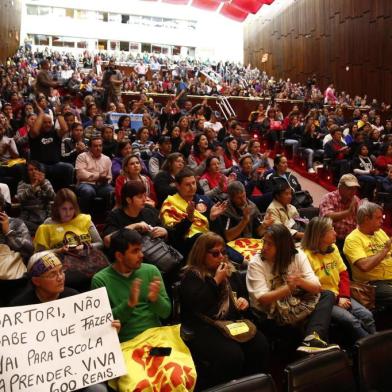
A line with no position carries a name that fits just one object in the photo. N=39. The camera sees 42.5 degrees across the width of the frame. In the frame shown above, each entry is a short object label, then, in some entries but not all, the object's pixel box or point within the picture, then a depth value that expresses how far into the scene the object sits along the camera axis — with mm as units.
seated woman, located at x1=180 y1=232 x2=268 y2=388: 2445
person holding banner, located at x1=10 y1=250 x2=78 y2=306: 2273
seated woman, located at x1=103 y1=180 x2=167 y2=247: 3109
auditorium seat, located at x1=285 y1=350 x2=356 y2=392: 1958
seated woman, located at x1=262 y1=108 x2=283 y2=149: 9586
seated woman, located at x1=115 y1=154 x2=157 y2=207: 4105
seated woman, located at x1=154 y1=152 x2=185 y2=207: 4281
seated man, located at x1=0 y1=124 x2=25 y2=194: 4715
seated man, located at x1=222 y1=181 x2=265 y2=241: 3729
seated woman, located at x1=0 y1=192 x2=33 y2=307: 2684
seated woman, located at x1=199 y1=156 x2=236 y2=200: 4477
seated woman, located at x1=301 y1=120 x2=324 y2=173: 8352
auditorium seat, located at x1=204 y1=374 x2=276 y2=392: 1775
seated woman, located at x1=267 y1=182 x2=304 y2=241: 3992
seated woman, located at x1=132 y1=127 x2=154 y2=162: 5746
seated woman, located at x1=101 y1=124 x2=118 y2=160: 5457
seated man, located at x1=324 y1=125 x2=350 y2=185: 6973
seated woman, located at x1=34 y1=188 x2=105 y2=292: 3137
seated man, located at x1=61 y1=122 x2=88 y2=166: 5223
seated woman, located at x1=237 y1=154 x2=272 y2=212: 4957
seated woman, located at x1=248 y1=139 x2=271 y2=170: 5656
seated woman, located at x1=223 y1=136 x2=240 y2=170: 6105
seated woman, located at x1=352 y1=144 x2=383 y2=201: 6172
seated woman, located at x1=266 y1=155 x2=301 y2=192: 4965
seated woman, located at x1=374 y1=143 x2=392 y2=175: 6492
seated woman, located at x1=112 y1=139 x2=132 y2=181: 5008
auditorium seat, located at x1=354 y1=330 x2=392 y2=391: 2191
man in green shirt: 2449
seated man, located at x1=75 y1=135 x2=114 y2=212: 4484
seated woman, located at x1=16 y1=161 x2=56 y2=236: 3779
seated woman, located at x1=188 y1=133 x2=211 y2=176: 5538
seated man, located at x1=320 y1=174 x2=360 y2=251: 4141
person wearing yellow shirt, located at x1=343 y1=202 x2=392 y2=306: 3312
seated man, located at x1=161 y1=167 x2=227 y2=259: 3406
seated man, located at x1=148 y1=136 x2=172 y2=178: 5100
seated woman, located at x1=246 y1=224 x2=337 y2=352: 2777
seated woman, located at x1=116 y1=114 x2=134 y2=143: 6532
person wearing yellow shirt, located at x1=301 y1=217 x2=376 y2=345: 3029
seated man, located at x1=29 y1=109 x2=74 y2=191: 4828
